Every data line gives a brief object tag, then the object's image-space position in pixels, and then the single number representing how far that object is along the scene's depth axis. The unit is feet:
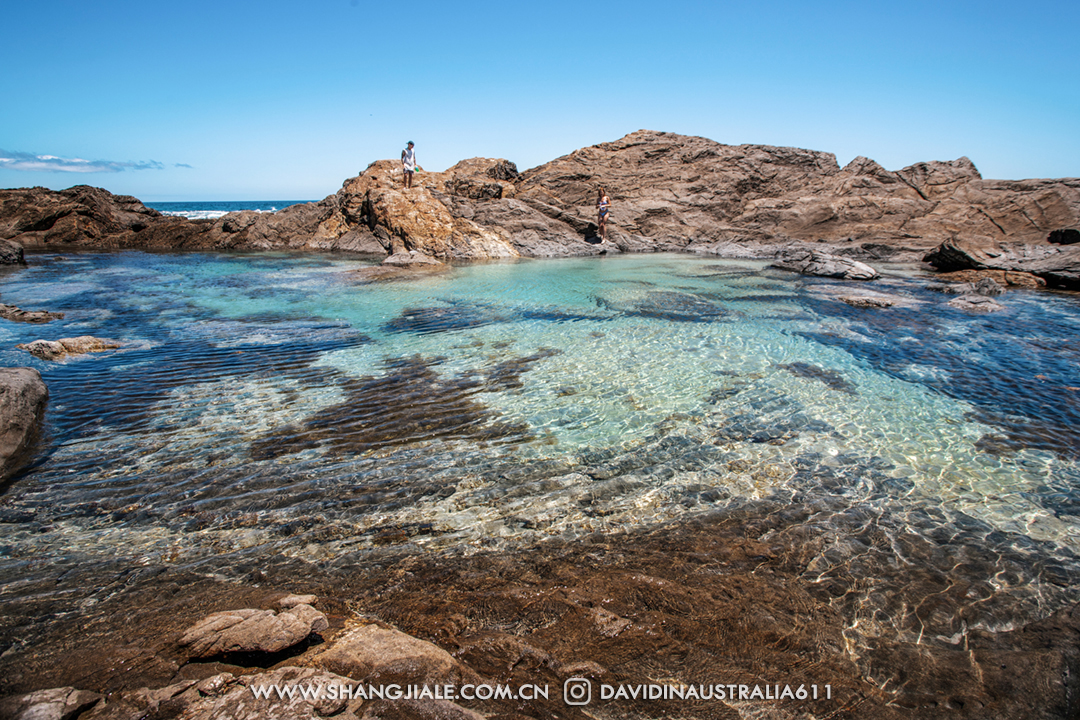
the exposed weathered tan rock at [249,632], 7.97
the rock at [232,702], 6.66
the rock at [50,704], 6.60
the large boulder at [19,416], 16.25
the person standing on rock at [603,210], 88.28
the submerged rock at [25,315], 35.01
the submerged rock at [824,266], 56.44
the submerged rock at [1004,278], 51.67
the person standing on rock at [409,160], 76.89
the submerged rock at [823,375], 24.00
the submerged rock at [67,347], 26.50
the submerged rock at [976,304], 40.65
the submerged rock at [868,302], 41.52
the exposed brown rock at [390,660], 7.72
